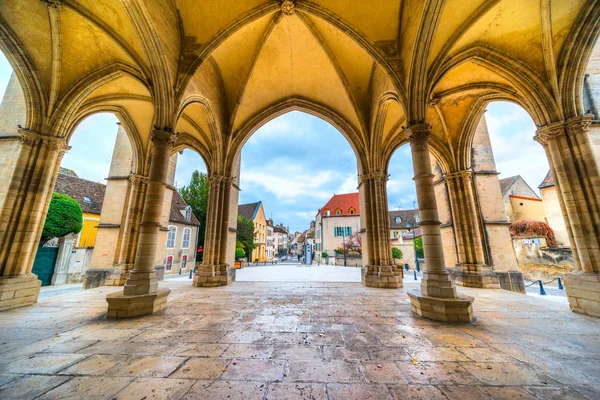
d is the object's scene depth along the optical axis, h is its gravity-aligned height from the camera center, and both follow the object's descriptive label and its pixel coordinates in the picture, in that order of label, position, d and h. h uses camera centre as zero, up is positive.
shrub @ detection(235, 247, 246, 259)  22.33 -0.20
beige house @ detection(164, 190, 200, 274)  18.16 +1.12
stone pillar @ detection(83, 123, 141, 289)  8.05 +1.05
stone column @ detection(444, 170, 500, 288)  7.89 +0.56
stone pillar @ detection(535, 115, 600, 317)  4.61 +1.28
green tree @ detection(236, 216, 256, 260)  26.22 +1.94
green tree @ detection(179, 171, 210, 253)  24.19 +6.22
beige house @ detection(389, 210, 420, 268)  28.84 +3.76
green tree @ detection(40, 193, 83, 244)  11.16 +1.74
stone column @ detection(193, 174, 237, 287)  7.95 +0.47
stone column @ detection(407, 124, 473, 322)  3.93 -0.28
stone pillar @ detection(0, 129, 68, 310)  5.12 +1.15
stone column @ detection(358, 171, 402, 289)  7.77 +0.56
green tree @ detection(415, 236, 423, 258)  22.86 +0.18
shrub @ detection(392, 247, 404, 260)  20.74 -0.37
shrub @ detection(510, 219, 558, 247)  15.58 +1.52
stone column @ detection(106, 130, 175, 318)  4.13 -0.19
